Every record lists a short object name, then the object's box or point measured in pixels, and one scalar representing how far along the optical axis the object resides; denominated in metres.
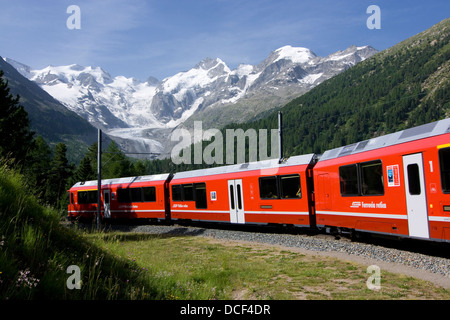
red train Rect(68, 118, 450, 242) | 10.16
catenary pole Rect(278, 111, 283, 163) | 22.06
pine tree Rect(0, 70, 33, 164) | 30.81
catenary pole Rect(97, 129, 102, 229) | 27.48
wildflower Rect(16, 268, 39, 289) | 4.50
